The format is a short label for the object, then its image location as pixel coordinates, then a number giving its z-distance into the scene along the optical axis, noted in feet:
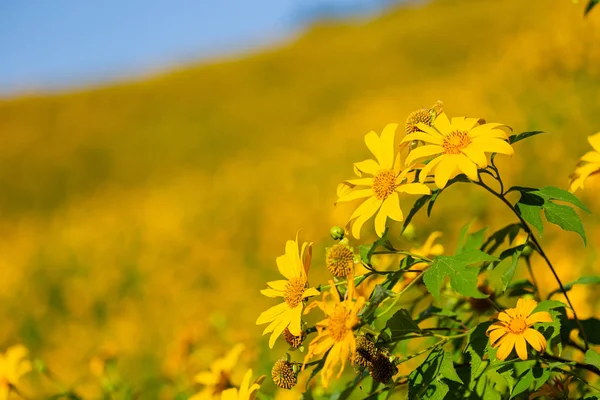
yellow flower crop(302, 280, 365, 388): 5.64
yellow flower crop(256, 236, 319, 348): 5.83
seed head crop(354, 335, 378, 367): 5.74
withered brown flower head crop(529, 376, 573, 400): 6.08
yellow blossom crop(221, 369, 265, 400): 6.21
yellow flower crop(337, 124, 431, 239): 5.79
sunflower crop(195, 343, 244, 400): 6.94
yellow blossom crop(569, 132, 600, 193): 6.13
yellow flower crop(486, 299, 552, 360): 5.71
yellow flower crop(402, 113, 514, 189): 5.68
